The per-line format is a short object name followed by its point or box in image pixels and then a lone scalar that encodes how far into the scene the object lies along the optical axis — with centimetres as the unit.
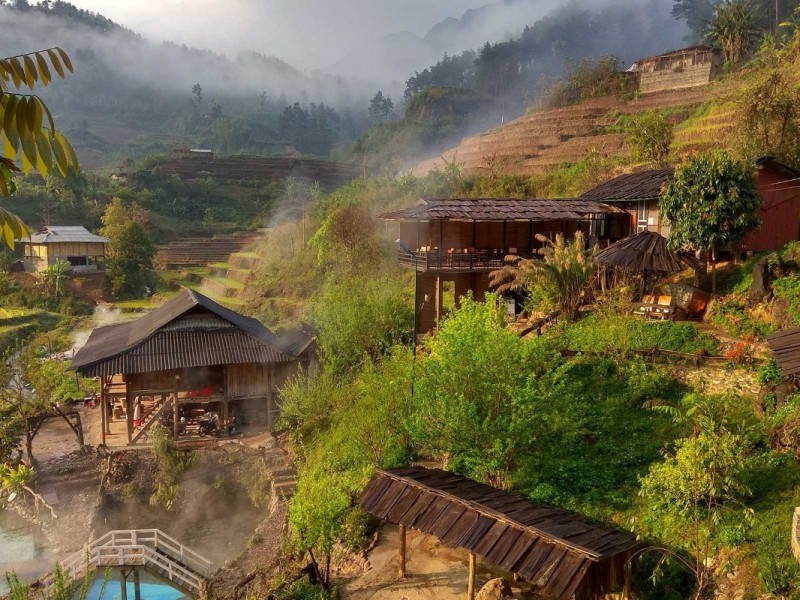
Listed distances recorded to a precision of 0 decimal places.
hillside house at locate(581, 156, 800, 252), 2147
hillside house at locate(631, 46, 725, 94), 4491
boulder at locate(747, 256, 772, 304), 1759
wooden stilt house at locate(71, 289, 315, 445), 1992
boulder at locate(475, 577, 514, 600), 1112
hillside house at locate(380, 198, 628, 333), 2242
